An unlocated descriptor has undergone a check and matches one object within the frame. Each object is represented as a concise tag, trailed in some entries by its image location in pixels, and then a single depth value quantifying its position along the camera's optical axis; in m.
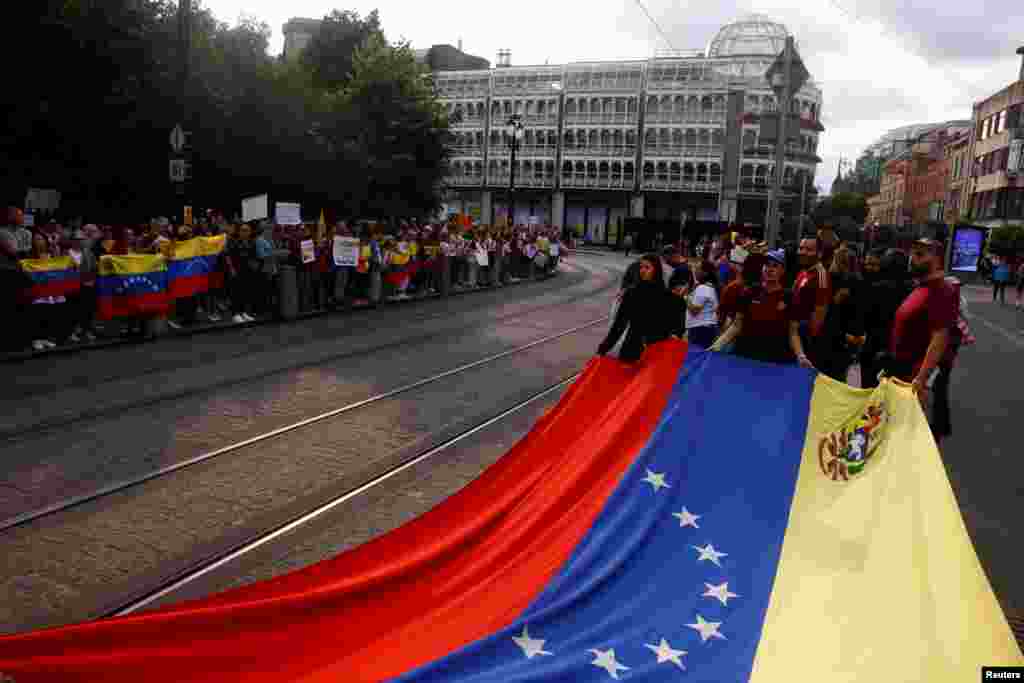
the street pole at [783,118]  18.23
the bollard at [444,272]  24.05
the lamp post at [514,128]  35.03
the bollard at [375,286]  20.46
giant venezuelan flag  3.76
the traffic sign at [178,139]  17.14
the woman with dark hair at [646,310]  8.29
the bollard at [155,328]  14.07
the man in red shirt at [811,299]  8.06
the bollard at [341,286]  19.23
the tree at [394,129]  37.50
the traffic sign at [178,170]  17.58
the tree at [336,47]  51.81
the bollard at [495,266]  28.58
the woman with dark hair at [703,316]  10.55
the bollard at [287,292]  17.03
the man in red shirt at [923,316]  7.04
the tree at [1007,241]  48.16
